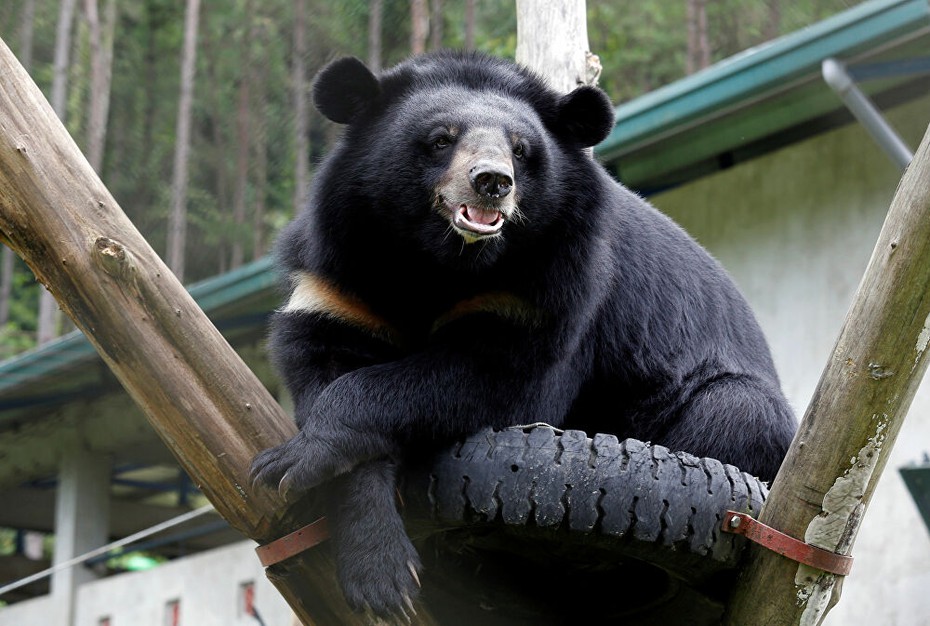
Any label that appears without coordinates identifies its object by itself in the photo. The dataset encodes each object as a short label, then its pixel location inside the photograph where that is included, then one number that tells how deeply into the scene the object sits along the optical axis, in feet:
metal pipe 22.61
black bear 11.94
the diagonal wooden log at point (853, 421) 10.23
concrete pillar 42.04
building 23.84
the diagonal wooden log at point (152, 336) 11.32
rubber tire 10.82
